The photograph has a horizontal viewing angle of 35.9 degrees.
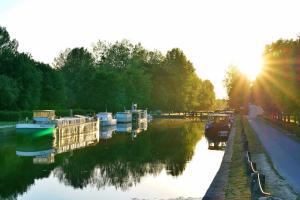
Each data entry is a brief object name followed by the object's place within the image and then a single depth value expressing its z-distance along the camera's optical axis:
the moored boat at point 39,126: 61.50
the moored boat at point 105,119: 97.03
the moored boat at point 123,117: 109.81
